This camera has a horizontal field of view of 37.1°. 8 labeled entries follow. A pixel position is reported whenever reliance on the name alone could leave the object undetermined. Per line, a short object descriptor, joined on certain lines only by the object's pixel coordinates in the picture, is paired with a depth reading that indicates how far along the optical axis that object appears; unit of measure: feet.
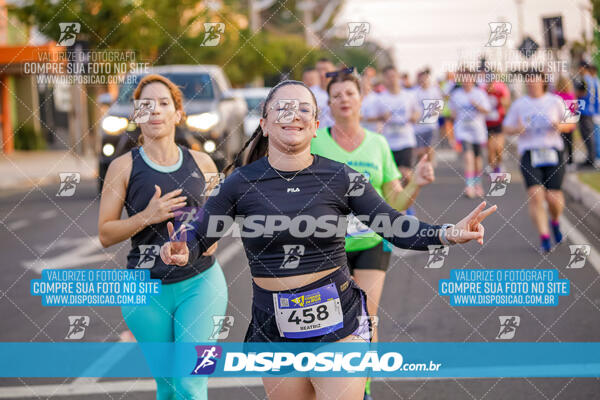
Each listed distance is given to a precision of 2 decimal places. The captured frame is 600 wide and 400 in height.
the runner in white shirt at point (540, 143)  31.65
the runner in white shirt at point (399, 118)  37.50
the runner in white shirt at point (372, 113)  38.10
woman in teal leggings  14.15
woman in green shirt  17.72
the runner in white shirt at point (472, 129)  49.44
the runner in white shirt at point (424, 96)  45.57
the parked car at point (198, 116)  47.16
